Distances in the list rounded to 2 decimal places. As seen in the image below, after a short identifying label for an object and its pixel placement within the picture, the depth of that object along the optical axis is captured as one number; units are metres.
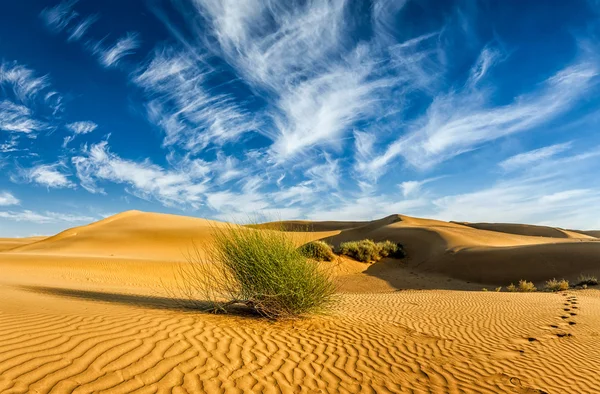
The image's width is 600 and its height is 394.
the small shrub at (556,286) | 17.30
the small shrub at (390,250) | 28.02
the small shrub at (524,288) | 17.83
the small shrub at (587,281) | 18.19
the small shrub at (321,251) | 24.28
